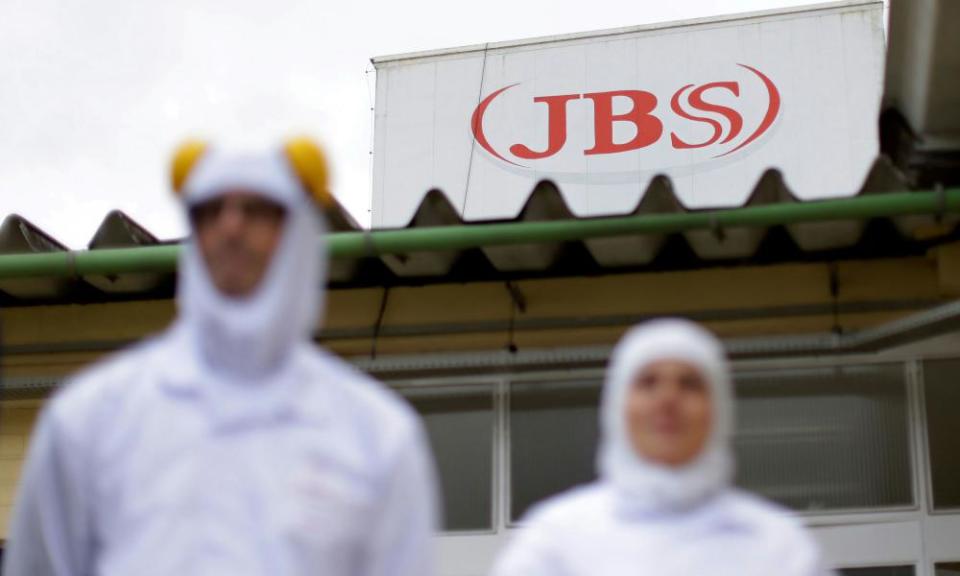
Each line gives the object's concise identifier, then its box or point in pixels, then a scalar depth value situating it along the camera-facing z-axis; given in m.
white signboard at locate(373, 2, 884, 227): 15.24
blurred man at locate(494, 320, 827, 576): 2.87
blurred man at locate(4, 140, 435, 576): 2.46
